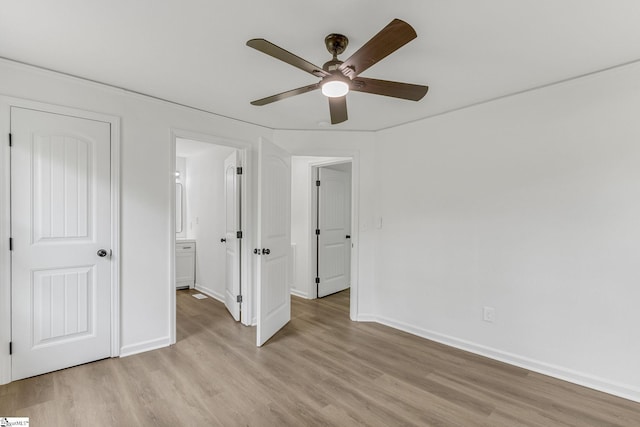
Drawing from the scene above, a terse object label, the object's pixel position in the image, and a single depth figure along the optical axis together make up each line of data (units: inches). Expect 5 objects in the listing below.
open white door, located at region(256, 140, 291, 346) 118.7
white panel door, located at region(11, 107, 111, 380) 90.6
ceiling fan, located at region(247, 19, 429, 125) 56.6
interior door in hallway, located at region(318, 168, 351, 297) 187.9
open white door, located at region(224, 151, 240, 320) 144.4
